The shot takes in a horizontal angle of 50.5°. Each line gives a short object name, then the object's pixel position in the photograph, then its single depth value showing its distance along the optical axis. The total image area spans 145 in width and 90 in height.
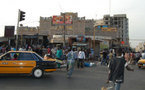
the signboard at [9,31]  13.36
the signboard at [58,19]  41.28
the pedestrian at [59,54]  13.02
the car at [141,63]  15.62
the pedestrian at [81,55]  14.09
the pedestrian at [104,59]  17.72
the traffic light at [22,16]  13.95
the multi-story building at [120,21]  109.19
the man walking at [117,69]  4.51
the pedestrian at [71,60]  8.96
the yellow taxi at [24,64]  8.31
